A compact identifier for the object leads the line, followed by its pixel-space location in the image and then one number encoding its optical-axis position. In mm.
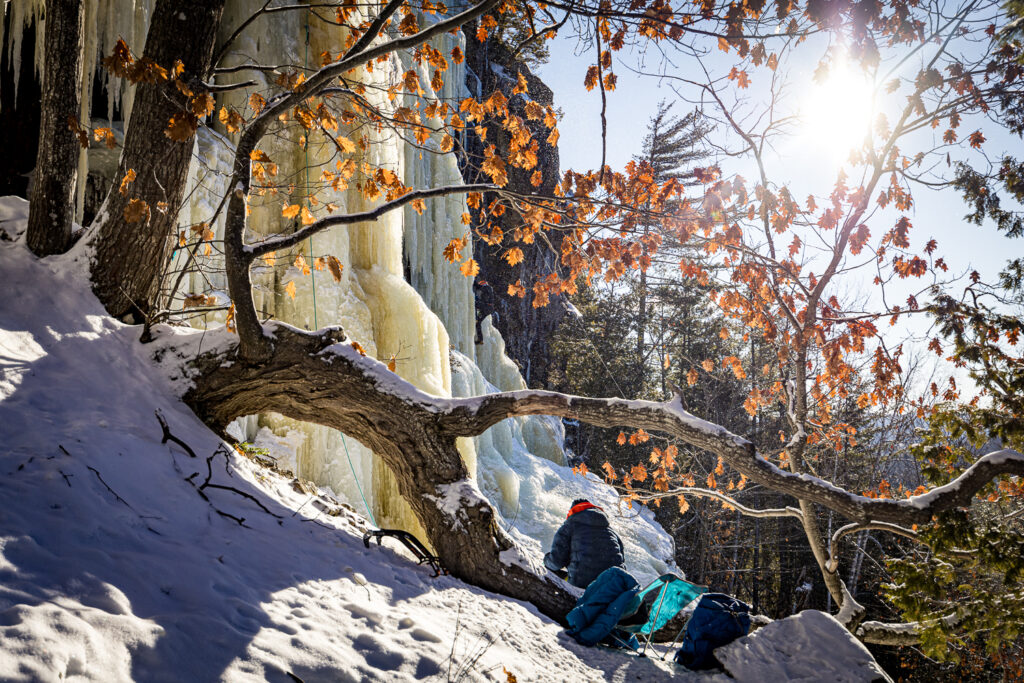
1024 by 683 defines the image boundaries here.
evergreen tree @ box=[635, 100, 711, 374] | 19281
